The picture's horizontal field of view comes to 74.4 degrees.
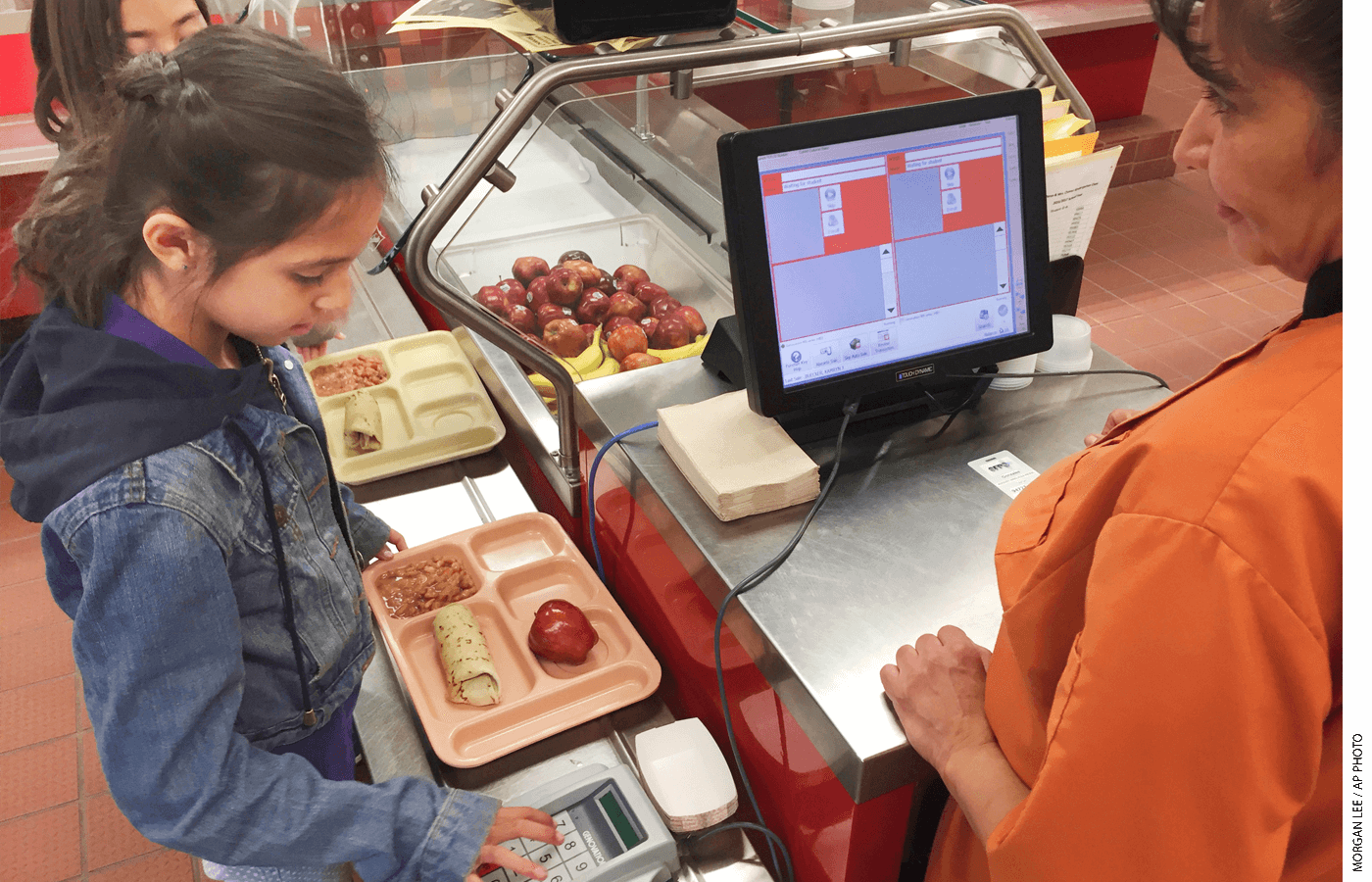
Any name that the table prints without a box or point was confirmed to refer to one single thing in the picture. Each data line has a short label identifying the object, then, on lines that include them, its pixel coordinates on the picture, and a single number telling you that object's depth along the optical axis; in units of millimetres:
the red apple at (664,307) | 1972
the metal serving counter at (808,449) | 1054
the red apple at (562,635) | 1359
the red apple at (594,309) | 1998
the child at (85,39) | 1669
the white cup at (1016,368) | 1460
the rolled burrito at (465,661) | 1297
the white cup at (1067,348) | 1497
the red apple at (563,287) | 2006
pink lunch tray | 1285
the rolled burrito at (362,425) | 1769
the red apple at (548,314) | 1947
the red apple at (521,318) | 1917
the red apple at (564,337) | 1890
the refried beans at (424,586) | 1468
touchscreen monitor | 1136
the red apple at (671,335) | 1909
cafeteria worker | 579
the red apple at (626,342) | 1882
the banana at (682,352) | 1858
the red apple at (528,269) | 2051
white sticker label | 1271
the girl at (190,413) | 834
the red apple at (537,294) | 1993
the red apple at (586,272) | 2051
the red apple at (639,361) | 1812
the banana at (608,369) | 1845
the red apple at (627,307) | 1977
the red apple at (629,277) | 2066
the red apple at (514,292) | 1994
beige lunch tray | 1773
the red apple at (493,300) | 1954
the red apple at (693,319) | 1946
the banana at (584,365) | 1790
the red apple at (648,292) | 2045
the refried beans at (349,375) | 1916
